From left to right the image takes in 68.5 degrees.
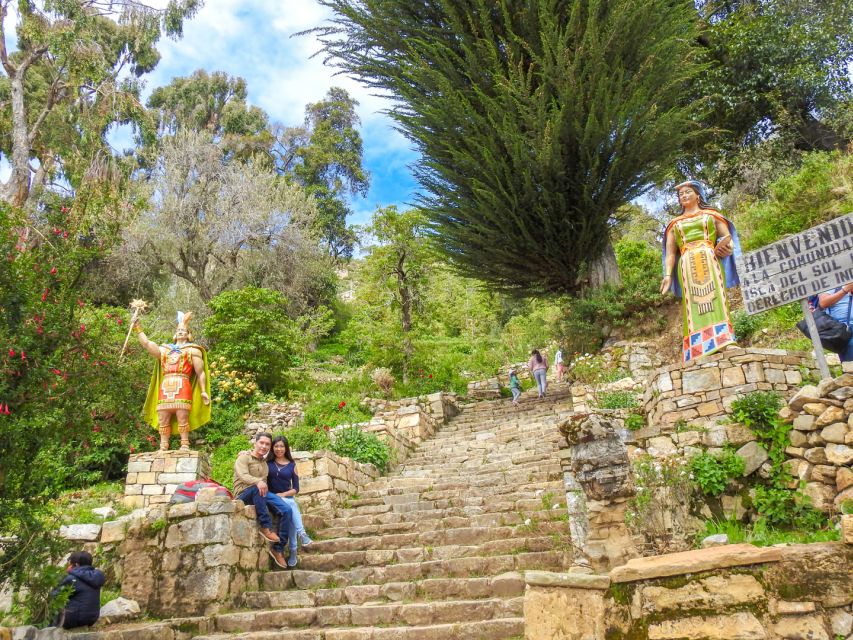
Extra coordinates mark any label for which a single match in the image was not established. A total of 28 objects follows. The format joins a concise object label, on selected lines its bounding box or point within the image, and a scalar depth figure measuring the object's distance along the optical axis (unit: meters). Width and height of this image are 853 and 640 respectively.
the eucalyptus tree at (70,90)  17.33
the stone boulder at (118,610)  5.62
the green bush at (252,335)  16.59
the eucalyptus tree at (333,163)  33.69
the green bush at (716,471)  6.51
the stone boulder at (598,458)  4.82
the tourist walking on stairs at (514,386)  14.95
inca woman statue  8.30
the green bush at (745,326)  11.02
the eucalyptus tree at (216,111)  33.25
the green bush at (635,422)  8.80
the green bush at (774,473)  5.90
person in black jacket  5.43
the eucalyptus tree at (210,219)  23.31
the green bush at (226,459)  11.64
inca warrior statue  8.48
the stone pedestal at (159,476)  8.51
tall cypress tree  13.63
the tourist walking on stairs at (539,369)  14.85
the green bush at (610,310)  13.88
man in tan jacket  6.54
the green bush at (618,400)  9.74
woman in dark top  6.89
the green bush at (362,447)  10.32
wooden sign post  5.57
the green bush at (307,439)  11.56
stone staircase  5.24
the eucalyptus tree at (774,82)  16.58
